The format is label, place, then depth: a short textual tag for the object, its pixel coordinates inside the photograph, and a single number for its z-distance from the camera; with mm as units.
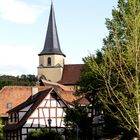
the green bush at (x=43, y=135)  44844
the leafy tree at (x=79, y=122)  40969
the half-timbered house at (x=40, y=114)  51844
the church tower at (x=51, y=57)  119575
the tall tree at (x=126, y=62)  22516
